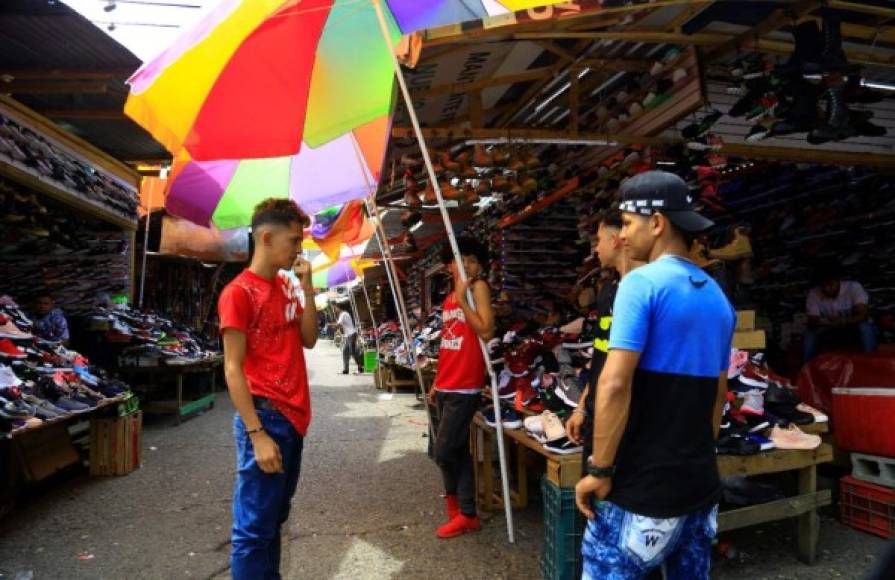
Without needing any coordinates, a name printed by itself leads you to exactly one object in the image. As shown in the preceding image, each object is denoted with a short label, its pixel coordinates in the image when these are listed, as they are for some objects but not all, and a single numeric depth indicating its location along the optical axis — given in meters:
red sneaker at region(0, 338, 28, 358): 5.33
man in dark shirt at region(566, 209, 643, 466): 2.64
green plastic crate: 3.10
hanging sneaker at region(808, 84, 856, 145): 4.55
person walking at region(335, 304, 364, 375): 17.89
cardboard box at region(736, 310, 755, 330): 4.34
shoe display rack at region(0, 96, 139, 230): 6.62
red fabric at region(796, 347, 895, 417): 4.88
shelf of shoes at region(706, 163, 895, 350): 6.57
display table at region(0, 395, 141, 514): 5.08
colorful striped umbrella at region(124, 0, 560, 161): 3.50
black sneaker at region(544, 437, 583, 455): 3.42
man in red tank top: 4.25
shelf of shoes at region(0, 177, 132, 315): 8.73
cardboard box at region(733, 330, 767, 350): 4.21
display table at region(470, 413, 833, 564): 3.26
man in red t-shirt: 2.61
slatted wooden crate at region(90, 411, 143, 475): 6.17
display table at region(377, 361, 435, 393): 12.48
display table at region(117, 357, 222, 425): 8.99
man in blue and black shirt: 1.80
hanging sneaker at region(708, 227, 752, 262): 4.73
